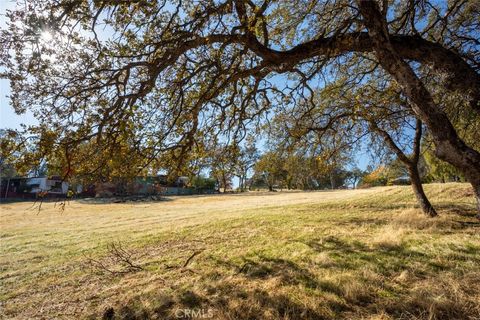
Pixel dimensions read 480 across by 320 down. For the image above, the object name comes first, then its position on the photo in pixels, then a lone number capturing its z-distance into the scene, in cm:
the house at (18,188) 4975
